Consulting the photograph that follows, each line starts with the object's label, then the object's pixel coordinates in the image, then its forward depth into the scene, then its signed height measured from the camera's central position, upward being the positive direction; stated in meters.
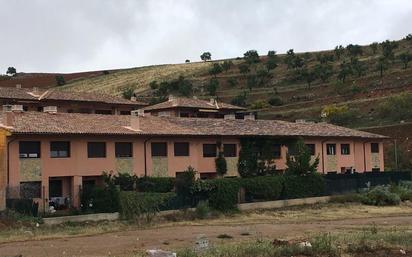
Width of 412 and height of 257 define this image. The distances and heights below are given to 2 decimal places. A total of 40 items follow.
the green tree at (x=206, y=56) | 190.00 +32.64
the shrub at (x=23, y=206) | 41.38 -2.38
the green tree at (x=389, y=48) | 130.50 +24.24
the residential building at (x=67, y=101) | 72.81 +8.08
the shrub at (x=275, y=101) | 116.66 +11.50
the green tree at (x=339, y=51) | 147.77 +26.52
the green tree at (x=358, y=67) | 124.46 +18.96
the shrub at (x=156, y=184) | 48.50 -1.37
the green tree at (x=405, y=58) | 121.68 +19.81
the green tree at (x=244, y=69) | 143.38 +21.60
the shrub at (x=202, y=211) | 46.92 -3.37
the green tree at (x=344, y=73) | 120.06 +17.02
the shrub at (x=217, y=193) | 49.09 -2.15
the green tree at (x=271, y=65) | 143.50 +22.49
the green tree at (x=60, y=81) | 150.62 +21.05
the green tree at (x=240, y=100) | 114.88 +11.73
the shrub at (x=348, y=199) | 57.84 -3.35
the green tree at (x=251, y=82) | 131.38 +17.20
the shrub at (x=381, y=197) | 55.94 -3.23
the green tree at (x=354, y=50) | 147.50 +26.11
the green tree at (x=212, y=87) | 123.25 +15.50
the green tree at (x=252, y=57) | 156.88 +26.82
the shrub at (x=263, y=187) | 53.25 -1.91
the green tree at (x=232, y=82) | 136.12 +17.74
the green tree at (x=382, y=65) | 120.56 +18.74
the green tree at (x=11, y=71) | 162.73 +25.35
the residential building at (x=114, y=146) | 44.78 +1.72
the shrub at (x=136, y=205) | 43.81 -2.66
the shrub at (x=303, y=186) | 56.10 -2.05
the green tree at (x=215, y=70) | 148.25 +22.38
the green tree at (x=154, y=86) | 134.80 +17.26
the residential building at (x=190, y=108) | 81.62 +7.51
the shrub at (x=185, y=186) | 48.50 -1.55
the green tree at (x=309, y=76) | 125.50 +17.41
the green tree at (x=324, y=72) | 126.38 +18.11
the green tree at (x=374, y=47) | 148.95 +27.11
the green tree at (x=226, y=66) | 150.35 +23.55
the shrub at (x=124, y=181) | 47.34 -1.03
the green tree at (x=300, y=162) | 57.88 +0.10
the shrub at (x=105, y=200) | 44.41 -2.27
